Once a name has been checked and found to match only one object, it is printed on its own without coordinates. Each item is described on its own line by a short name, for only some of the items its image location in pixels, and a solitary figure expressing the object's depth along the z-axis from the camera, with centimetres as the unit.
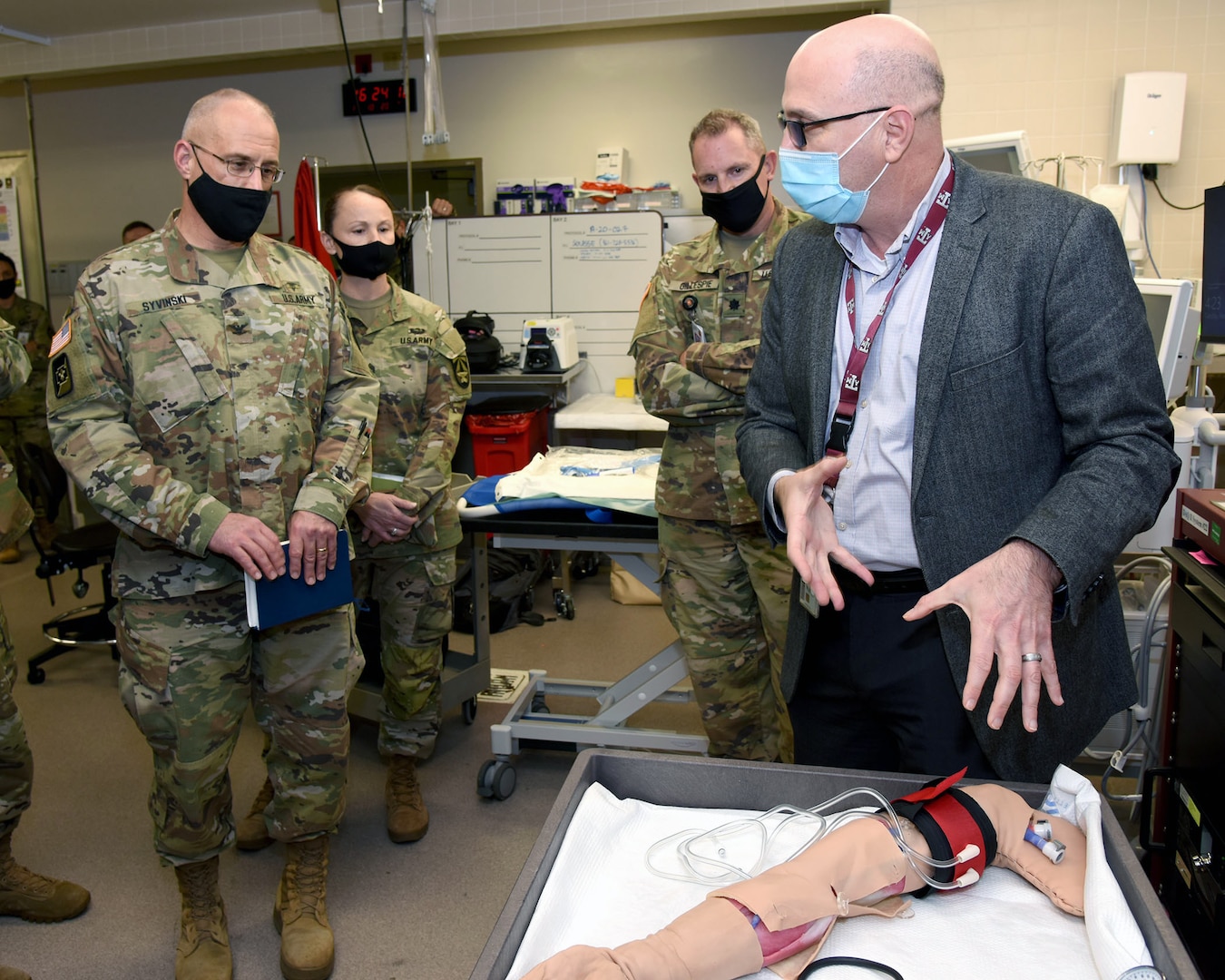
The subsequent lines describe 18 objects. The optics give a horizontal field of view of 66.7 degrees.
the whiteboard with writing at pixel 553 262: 536
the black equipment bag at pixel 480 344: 510
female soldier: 253
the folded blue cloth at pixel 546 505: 265
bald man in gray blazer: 108
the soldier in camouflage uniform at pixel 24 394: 511
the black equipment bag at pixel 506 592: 412
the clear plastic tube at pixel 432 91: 390
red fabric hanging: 396
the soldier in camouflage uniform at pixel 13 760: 201
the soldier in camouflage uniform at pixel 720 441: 230
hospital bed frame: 265
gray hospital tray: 98
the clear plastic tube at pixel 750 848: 95
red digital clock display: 638
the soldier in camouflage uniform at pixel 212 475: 179
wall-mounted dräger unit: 393
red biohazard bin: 474
